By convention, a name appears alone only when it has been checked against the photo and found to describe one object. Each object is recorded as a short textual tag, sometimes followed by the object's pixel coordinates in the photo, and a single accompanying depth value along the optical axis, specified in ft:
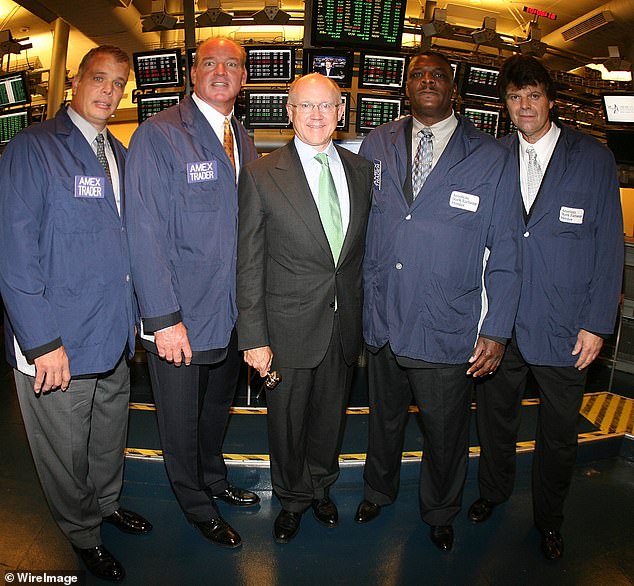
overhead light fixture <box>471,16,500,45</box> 19.70
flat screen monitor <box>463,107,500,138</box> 19.57
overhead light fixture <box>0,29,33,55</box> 23.04
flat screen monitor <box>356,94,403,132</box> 18.26
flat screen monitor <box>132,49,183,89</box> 17.60
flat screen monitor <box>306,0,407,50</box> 16.29
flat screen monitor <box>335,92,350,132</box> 17.22
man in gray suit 6.85
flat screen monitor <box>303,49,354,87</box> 16.75
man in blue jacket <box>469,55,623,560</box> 7.18
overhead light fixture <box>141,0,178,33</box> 17.56
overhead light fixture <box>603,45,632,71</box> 24.49
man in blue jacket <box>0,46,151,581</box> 6.11
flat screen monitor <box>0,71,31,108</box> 21.68
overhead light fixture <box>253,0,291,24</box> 17.63
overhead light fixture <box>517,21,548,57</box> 20.27
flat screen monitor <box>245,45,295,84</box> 17.33
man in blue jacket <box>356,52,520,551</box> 7.00
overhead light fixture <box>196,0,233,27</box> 17.46
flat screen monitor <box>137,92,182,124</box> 17.85
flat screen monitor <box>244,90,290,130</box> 17.63
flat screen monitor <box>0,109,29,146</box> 22.49
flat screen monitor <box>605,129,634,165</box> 21.26
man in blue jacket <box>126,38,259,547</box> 6.65
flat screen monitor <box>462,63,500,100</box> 18.98
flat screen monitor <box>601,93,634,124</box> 21.20
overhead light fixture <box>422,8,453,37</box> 17.60
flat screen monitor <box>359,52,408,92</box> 17.92
